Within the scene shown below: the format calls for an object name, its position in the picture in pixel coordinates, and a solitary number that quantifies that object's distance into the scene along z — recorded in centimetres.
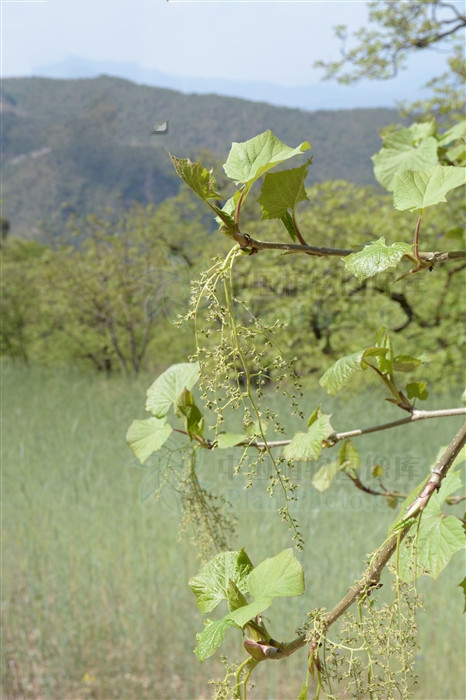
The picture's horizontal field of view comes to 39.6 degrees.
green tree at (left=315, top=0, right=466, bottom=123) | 269
